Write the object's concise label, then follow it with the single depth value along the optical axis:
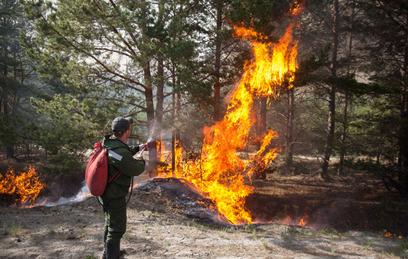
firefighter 3.57
